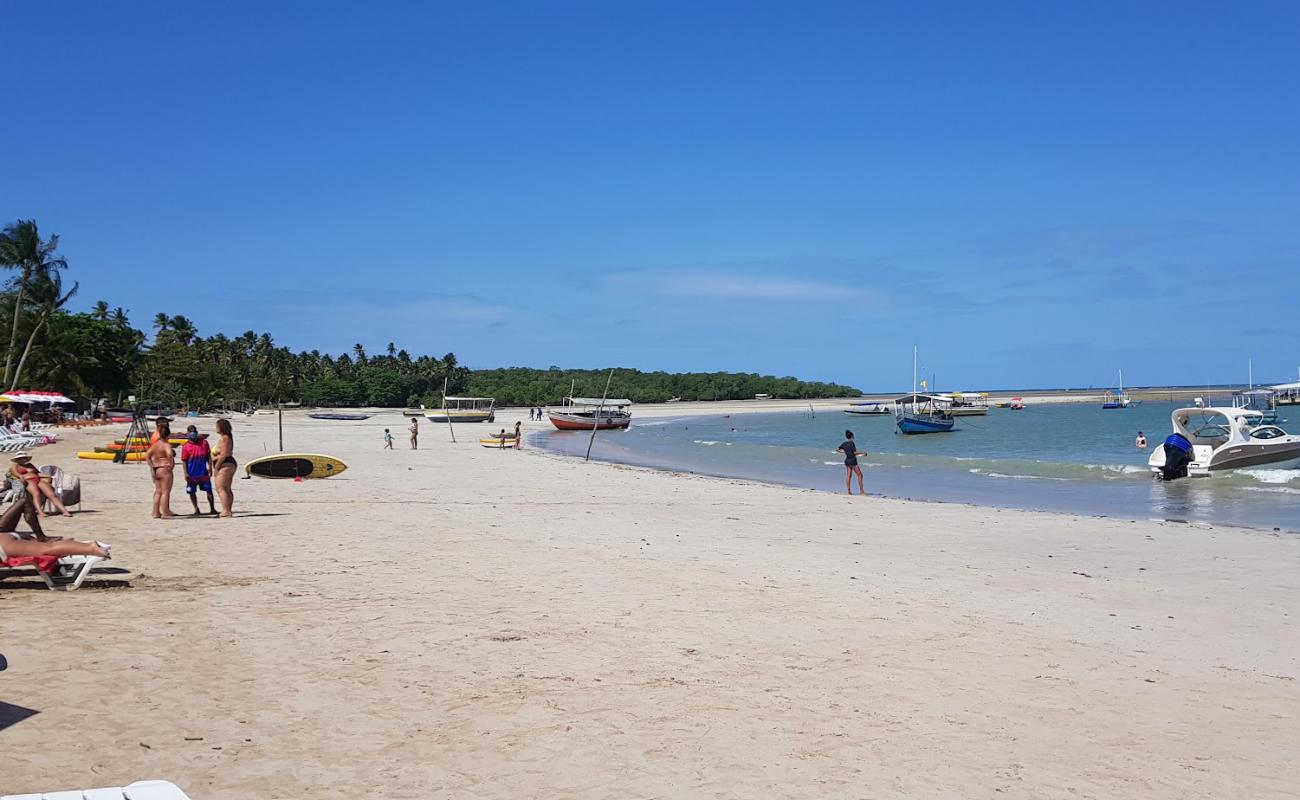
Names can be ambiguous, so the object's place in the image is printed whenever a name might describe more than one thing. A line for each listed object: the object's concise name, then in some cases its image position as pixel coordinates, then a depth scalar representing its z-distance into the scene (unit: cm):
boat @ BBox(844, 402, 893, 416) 11069
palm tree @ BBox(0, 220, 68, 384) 6122
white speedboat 2780
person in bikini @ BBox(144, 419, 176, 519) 1315
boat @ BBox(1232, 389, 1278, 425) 5508
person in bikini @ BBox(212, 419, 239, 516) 1357
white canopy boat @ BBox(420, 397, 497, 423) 7731
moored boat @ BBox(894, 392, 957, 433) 6341
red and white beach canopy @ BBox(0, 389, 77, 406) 4141
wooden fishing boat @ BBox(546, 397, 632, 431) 6781
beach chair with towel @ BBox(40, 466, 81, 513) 1381
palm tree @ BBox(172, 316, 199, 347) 9912
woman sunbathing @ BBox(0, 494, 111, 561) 806
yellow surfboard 2105
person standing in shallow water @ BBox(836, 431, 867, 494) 2210
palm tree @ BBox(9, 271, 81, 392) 6250
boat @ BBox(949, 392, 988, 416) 9838
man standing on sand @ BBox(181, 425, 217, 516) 1362
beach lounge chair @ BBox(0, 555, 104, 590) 811
